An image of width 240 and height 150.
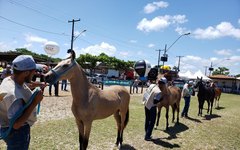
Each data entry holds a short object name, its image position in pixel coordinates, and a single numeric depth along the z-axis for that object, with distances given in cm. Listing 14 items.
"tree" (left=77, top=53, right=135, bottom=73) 4798
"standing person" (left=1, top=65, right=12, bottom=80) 627
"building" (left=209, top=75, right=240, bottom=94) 4816
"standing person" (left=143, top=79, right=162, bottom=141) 528
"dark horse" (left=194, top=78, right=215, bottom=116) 1041
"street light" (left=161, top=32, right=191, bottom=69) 2424
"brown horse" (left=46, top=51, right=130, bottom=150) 332
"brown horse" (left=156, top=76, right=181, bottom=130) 627
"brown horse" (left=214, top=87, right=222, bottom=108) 1444
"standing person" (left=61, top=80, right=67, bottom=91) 1531
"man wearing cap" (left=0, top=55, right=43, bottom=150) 174
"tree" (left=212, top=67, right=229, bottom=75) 9007
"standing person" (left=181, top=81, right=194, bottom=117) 910
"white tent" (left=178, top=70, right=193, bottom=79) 3241
